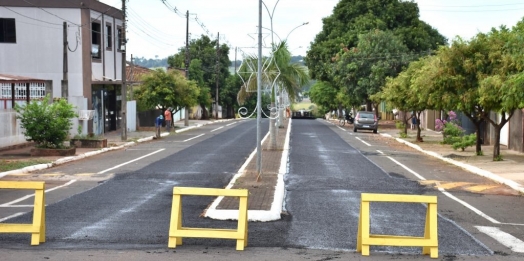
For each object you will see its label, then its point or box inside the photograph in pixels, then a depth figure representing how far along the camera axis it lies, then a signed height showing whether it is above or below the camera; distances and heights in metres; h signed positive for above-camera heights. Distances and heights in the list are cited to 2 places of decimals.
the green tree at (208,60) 94.75 +5.08
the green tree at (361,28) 69.06 +6.53
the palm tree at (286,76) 34.97 +1.14
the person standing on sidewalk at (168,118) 51.28 -1.12
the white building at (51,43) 42.28 +3.14
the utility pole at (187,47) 64.88 +4.41
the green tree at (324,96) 99.06 +0.61
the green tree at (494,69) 25.61 +1.06
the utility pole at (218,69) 87.56 +3.55
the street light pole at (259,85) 19.81 +0.39
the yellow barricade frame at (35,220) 11.30 -1.71
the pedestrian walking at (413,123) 62.36 -1.80
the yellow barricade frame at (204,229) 11.08 -1.77
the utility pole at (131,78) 54.66 +1.65
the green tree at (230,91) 97.12 +1.19
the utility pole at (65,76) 36.78 +1.14
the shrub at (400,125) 52.30 -1.64
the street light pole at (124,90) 40.47 +0.56
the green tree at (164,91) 51.44 +0.65
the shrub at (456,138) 33.84 -1.71
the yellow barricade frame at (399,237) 10.78 -1.85
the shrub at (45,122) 30.09 -0.81
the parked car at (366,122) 57.91 -1.59
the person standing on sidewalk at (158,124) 45.00 -1.33
